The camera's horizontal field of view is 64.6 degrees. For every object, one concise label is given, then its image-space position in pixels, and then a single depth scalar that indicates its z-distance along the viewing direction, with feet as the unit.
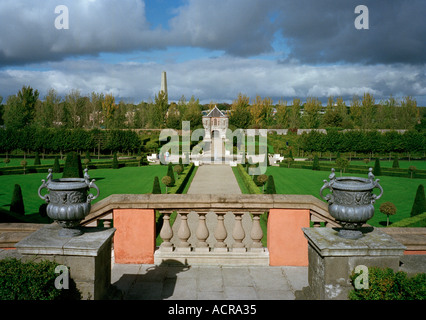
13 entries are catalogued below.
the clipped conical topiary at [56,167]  100.69
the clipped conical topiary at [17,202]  49.32
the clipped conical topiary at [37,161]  113.91
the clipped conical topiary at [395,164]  106.93
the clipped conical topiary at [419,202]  47.74
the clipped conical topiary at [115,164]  115.34
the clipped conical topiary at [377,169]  98.17
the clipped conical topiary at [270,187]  60.43
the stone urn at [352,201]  12.50
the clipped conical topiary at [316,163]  111.96
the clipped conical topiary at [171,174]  72.58
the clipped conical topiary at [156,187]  61.46
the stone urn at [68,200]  12.52
